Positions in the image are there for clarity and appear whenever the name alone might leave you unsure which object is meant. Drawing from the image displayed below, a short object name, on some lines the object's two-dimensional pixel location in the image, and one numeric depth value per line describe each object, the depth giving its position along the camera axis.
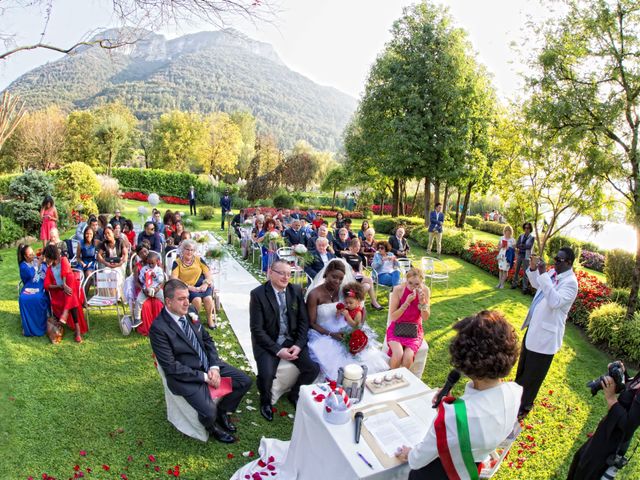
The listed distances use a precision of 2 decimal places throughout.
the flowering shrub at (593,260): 16.87
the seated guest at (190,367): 4.11
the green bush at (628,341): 6.71
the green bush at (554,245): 14.48
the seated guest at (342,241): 10.27
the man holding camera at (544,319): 4.49
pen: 2.68
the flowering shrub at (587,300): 8.57
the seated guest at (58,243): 7.48
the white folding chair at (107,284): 7.03
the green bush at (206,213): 21.12
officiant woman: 2.20
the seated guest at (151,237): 8.92
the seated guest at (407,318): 5.04
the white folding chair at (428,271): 9.94
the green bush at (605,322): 7.34
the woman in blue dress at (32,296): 6.32
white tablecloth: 2.70
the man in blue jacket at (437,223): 14.16
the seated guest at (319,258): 8.52
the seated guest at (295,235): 10.62
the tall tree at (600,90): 6.84
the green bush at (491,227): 26.45
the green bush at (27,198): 12.85
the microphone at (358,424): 2.88
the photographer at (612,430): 2.72
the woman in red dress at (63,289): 6.35
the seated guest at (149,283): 6.59
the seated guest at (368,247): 10.33
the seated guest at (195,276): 6.79
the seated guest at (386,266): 8.84
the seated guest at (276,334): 4.78
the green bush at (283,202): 24.69
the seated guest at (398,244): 10.16
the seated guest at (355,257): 9.27
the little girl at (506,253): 10.94
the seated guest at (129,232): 9.70
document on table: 2.88
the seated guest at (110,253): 7.97
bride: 4.84
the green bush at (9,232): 11.87
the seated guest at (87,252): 8.05
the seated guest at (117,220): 9.77
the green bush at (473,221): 29.12
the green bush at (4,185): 16.67
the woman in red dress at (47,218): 10.40
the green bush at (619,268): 9.78
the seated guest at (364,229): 11.07
